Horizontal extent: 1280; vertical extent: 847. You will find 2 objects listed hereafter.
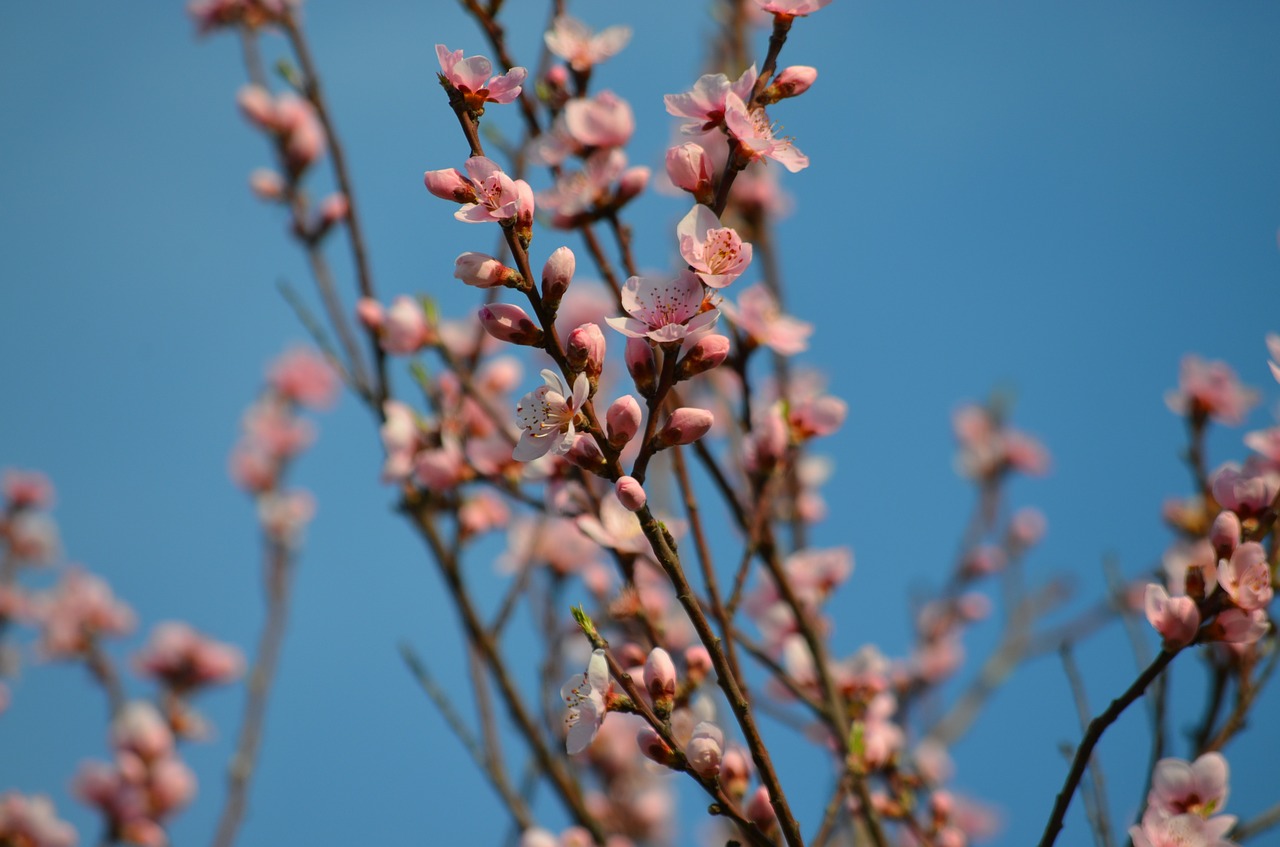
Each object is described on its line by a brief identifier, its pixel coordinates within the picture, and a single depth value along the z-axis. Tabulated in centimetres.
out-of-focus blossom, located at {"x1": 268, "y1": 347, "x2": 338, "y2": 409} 371
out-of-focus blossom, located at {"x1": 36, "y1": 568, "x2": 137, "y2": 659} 309
